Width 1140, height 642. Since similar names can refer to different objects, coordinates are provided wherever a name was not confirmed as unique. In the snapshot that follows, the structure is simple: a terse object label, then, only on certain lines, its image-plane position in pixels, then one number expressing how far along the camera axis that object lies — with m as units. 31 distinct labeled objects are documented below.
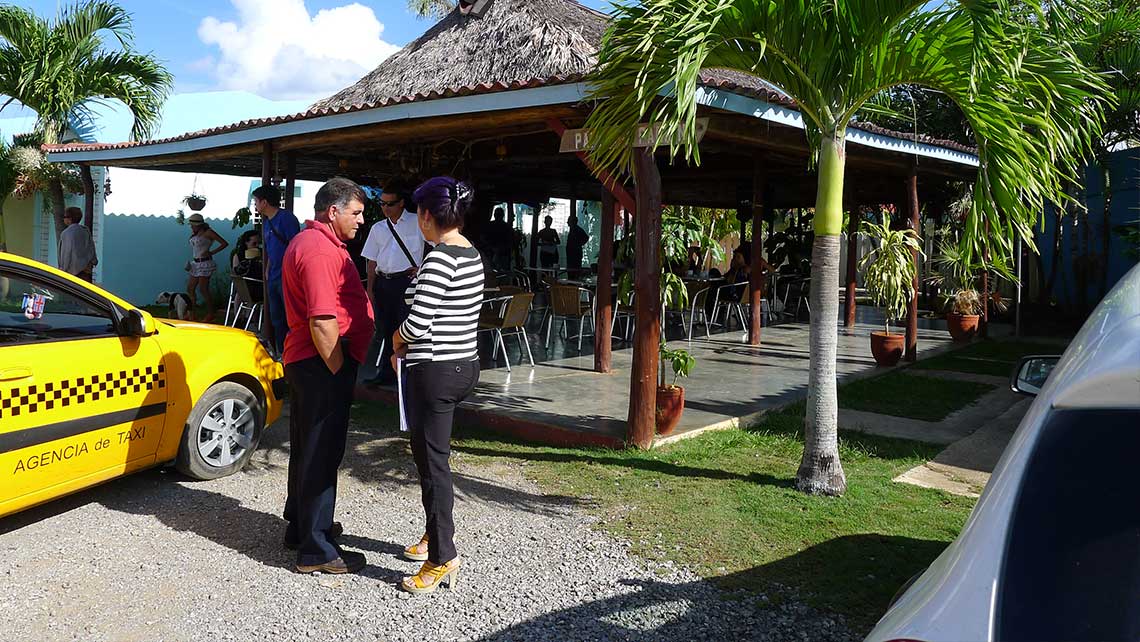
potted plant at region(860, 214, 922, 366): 9.38
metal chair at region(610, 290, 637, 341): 10.80
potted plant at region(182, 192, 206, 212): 17.53
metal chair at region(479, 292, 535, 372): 8.73
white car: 1.36
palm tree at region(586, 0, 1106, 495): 4.52
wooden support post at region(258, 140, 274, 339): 9.57
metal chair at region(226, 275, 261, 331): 10.62
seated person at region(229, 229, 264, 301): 11.17
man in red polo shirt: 3.77
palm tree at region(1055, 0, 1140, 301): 11.46
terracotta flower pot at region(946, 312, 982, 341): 12.48
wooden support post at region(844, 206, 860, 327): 13.78
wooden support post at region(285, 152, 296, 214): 10.07
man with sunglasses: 7.43
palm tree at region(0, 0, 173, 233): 13.61
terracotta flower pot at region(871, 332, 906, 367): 9.97
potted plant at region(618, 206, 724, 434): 6.37
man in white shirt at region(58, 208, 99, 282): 11.03
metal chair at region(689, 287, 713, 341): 12.52
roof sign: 5.22
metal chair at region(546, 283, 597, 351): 10.30
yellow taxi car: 4.13
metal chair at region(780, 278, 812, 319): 15.83
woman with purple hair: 3.66
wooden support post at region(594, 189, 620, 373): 9.05
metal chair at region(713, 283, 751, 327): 12.91
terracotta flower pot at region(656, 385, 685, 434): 6.36
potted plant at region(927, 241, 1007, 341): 12.48
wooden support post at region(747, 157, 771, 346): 11.32
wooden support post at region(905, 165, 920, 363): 10.30
